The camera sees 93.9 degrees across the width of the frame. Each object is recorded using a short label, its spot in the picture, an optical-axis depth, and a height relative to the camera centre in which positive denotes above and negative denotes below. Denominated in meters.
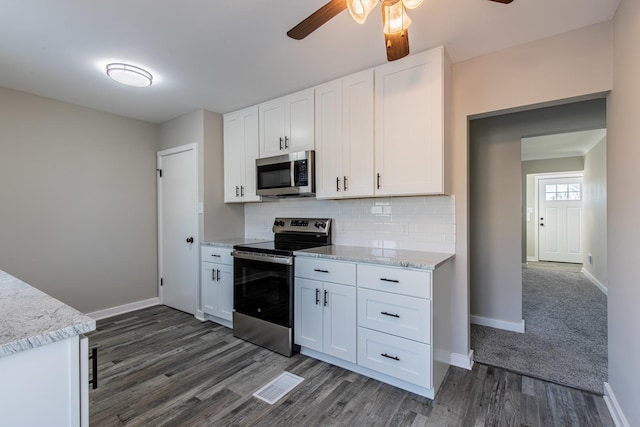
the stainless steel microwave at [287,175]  2.84 +0.38
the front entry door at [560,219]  6.78 -0.20
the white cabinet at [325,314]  2.31 -0.83
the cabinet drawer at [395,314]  1.98 -0.72
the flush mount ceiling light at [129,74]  2.42 +1.16
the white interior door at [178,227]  3.63 -0.18
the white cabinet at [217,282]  3.20 -0.77
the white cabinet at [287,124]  2.89 +0.90
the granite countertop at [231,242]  3.20 -0.33
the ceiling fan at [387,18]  1.30 +0.91
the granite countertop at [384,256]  2.03 -0.34
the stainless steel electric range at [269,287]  2.62 -0.69
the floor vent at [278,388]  2.04 -1.25
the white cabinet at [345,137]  2.52 +0.66
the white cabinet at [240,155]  3.37 +0.68
